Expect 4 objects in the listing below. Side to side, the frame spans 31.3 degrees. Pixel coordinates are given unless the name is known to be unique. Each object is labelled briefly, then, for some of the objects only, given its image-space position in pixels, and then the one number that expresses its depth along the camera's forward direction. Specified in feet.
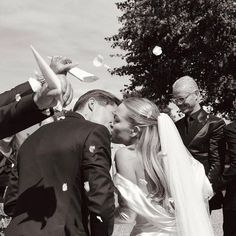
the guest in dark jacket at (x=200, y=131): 13.14
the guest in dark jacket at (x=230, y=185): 13.15
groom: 8.22
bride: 9.66
